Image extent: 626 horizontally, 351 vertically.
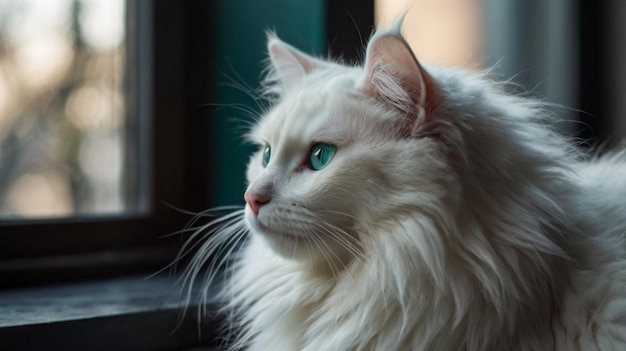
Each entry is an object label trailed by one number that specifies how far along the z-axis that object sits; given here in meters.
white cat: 0.95
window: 1.68
